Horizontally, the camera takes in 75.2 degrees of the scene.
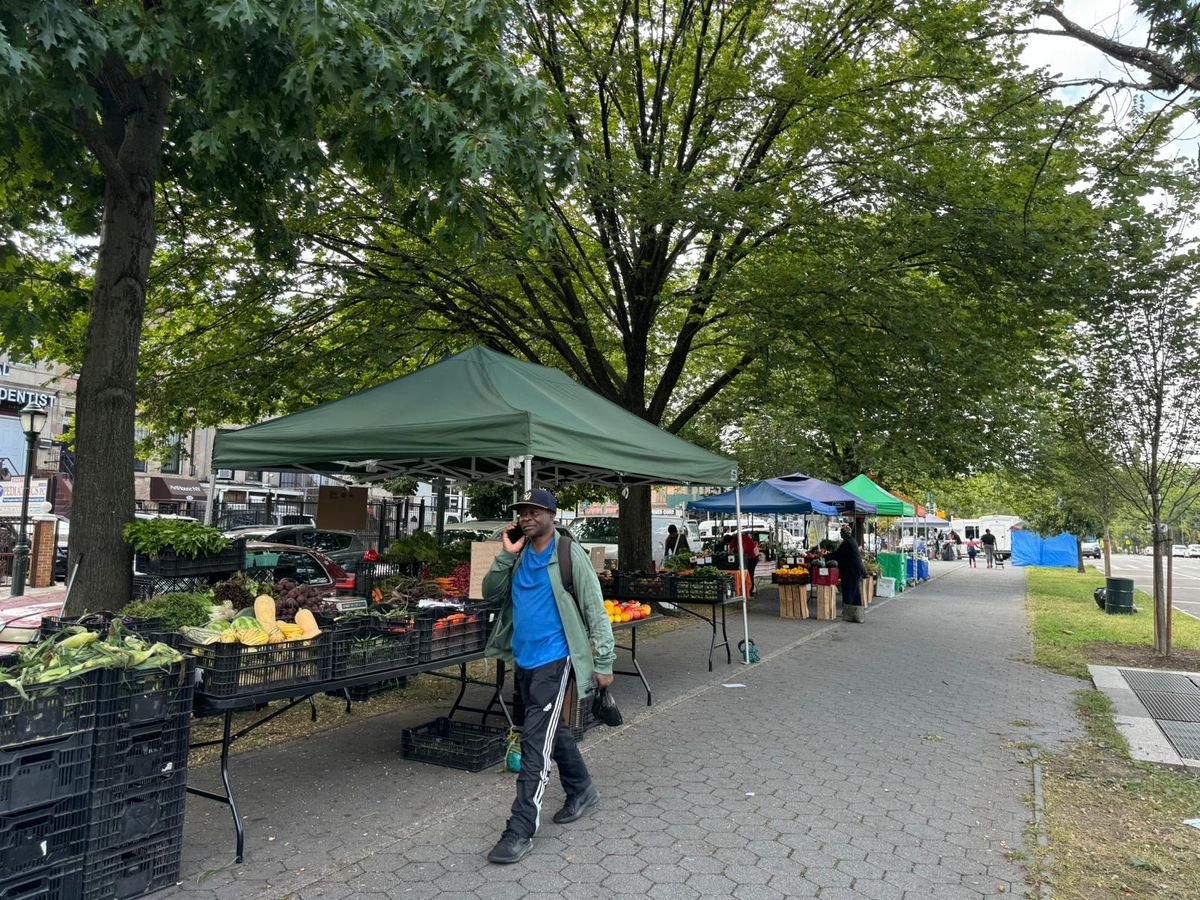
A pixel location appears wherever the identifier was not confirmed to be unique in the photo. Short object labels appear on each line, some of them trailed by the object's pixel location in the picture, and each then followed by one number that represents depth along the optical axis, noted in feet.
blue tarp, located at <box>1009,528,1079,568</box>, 120.98
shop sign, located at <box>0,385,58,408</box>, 97.14
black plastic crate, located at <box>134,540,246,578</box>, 19.62
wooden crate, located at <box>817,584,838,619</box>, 50.90
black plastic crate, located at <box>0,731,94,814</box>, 9.71
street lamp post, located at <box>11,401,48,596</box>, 53.98
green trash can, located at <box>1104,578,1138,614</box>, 54.03
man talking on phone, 13.80
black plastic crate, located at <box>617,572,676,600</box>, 29.40
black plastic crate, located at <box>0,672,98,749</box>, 9.87
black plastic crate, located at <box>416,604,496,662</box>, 16.84
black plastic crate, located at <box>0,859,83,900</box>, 9.88
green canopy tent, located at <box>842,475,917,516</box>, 63.87
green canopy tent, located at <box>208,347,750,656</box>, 18.57
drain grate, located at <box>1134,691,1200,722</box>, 24.75
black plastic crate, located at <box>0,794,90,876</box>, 9.82
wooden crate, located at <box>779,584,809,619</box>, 50.37
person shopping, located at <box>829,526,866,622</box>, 49.19
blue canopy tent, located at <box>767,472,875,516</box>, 50.55
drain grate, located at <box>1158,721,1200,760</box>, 20.80
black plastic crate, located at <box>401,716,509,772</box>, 18.16
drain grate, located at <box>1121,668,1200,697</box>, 28.81
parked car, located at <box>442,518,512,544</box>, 55.42
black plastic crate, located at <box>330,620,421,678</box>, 15.01
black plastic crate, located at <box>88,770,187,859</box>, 10.92
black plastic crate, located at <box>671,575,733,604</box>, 28.86
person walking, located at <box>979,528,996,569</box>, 126.93
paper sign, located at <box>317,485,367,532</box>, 25.76
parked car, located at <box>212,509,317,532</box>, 75.15
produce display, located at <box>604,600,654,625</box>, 25.03
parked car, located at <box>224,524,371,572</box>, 58.49
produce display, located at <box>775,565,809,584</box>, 50.01
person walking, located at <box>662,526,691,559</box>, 74.13
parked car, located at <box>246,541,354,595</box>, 38.37
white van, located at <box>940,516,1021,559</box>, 172.45
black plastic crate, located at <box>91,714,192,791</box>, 10.92
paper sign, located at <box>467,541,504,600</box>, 19.29
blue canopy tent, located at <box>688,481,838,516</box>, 50.21
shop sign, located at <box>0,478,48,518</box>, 79.05
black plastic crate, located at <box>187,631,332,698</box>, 12.96
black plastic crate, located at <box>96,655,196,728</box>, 11.04
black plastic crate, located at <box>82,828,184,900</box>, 10.95
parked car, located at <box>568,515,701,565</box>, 99.45
